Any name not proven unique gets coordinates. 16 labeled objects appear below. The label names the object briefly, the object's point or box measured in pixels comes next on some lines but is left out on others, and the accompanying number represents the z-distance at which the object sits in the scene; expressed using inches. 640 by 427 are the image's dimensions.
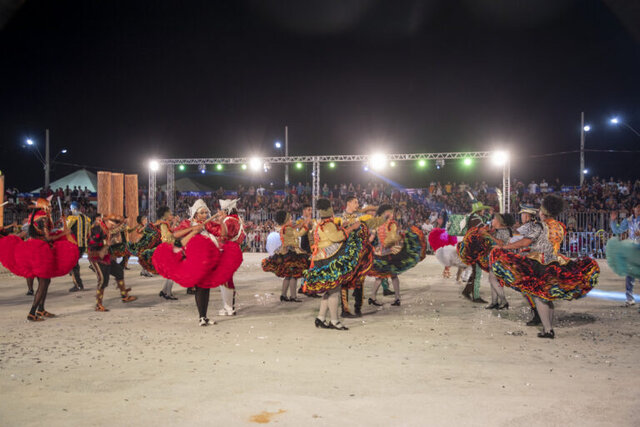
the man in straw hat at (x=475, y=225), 356.5
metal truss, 775.1
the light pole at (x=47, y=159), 1057.5
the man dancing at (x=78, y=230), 416.5
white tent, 1126.7
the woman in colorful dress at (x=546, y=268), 240.5
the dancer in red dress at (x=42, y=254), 285.1
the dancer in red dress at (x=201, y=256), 265.3
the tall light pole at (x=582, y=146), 1029.2
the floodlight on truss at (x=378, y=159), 804.0
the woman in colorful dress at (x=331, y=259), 261.0
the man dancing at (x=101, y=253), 327.3
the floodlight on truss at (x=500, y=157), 746.2
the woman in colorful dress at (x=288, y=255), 347.6
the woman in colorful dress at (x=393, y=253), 338.3
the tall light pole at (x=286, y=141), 1369.1
